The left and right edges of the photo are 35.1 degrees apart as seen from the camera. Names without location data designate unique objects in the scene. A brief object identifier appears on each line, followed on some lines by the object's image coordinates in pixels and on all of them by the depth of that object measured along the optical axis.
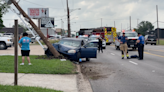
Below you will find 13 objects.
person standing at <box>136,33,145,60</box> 17.45
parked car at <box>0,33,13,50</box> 27.64
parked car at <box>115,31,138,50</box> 28.53
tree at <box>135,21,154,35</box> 158.38
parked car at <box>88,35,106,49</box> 33.70
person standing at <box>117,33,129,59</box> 18.27
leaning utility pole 15.91
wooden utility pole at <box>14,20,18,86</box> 6.72
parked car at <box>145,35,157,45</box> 48.99
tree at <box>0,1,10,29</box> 39.72
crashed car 15.01
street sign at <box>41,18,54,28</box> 31.07
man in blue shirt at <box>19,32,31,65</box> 12.01
